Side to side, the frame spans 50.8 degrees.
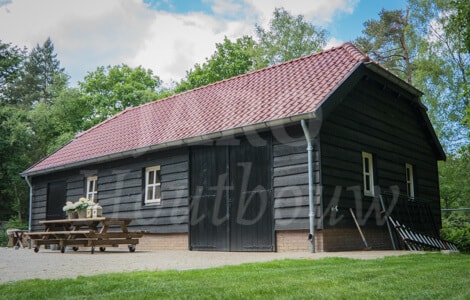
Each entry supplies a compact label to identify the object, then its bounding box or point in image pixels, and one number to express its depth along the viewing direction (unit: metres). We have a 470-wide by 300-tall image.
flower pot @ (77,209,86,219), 12.80
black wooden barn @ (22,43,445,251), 10.92
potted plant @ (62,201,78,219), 12.82
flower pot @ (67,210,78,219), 12.95
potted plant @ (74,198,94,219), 12.76
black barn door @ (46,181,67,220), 17.80
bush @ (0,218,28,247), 23.78
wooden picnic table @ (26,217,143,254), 11.66
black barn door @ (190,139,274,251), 11.45
